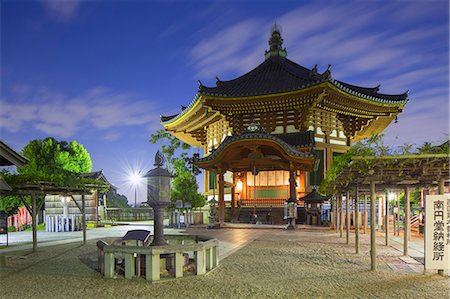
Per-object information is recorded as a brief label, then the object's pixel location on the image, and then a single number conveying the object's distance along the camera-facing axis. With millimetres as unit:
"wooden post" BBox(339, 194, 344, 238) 15227
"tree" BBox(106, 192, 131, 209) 51225
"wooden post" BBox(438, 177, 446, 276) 8516
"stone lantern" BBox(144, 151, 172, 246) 8922
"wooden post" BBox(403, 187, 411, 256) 10721
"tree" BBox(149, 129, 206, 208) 25750
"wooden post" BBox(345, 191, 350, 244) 12973
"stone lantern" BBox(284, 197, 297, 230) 20086
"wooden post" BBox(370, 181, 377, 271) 8648
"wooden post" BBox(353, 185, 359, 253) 10689
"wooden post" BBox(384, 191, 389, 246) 13516
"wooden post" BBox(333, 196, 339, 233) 19819
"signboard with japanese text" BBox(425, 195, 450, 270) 7957
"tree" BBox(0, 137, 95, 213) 28219
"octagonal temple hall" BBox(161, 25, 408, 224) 21656
